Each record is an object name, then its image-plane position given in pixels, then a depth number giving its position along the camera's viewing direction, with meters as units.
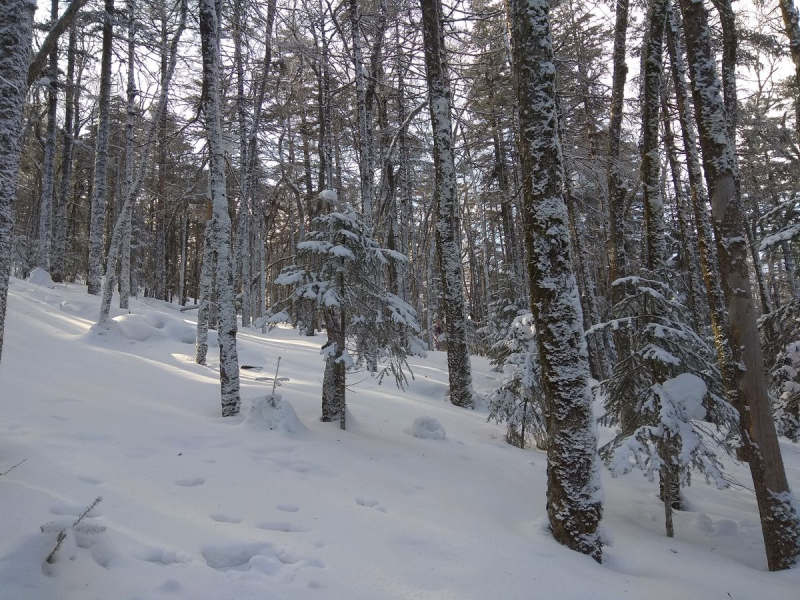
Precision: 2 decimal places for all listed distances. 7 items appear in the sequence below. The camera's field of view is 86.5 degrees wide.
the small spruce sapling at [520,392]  6.89
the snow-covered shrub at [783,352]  6.36
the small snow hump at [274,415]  5.63
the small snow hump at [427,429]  6.54
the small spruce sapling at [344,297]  5.79
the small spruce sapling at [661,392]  4.58
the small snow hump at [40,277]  14.52
